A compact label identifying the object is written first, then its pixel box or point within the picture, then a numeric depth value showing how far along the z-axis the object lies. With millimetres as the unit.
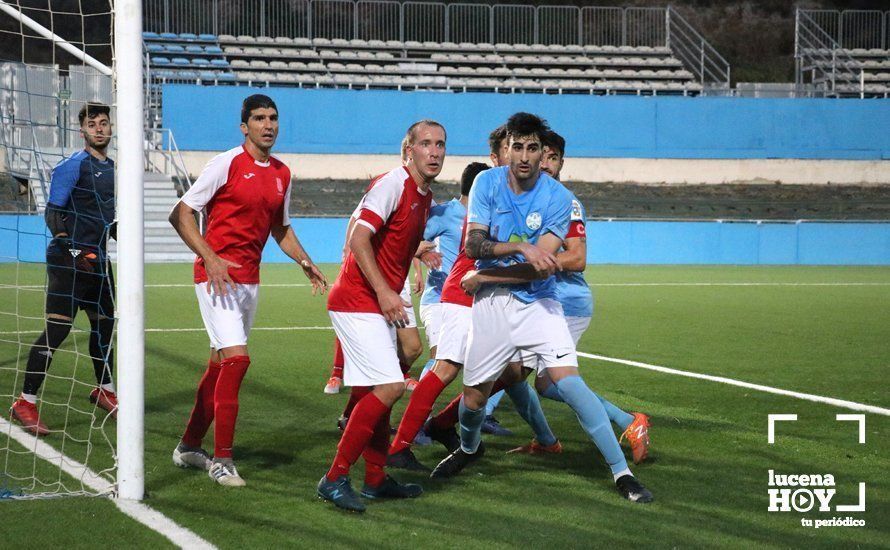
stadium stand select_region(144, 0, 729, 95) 34938
